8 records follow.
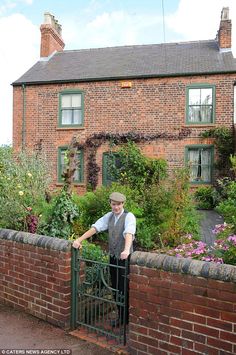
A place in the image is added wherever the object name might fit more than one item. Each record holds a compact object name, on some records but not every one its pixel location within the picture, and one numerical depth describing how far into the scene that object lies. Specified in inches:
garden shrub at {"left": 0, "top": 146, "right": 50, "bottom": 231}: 238.2
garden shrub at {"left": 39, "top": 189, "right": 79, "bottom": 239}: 238.8
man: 158.1
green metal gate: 156.4
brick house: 632.4
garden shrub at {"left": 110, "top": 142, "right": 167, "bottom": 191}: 606.7
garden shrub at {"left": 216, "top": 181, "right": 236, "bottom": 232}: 204.5
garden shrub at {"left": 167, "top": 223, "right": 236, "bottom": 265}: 157.4
